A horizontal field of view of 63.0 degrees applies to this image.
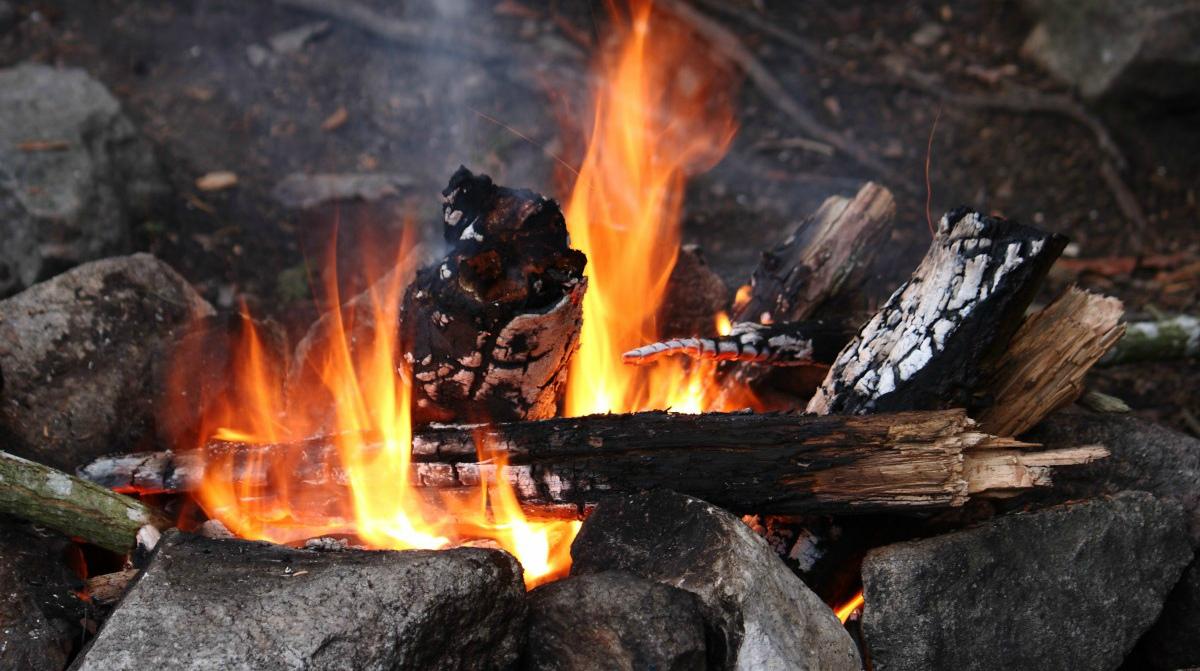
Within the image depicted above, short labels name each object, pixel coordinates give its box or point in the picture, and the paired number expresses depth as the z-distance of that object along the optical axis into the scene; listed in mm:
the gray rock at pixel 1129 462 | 3246
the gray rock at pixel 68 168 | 4656
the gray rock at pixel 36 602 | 2609
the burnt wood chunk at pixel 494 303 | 2709
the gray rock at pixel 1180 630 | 3064
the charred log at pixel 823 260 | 3807
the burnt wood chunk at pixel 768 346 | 3367
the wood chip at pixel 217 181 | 5723
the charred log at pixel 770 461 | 2762
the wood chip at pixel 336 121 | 6309
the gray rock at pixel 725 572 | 2436
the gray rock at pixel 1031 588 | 2703
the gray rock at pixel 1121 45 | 6004
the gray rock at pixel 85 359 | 3363
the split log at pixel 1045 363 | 3168
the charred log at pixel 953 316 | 2861
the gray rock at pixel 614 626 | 2281
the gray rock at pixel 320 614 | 2195
